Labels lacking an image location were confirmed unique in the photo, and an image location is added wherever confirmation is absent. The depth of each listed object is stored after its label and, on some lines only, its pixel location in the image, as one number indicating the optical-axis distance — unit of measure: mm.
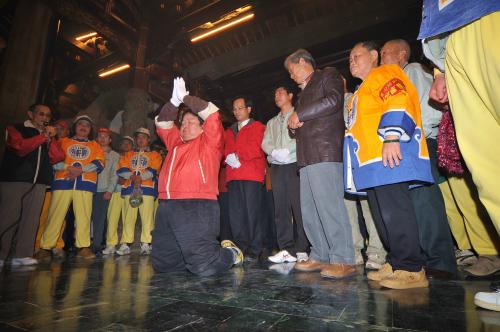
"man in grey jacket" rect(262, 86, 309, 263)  3393
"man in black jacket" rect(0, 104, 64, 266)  3660
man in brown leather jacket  2529
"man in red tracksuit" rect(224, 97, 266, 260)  3857
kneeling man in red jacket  2674
